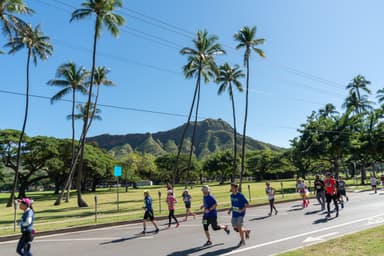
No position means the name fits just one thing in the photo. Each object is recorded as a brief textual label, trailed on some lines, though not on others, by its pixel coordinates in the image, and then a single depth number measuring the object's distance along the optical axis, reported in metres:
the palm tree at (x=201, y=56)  30.92
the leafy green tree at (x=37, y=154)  48.34
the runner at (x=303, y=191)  16.94
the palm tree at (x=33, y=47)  30.08
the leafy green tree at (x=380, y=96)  52.94
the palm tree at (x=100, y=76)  33.19
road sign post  19.34
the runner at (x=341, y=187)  17.33
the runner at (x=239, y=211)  8.03
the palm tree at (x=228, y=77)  35.16
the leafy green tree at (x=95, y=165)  53.69
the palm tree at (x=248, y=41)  31.44
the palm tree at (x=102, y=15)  26.00
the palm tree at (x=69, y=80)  33.09
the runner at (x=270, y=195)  15.00
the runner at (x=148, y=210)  11.32
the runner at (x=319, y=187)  15.69
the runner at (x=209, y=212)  8.20
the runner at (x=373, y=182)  26.31
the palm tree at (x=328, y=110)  66.88
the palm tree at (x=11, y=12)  19.77
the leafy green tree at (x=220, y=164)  83.62
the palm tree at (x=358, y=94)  55.53
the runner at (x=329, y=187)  13.06
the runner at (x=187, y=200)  14.55
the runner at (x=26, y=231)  6.83
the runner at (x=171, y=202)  12.54
